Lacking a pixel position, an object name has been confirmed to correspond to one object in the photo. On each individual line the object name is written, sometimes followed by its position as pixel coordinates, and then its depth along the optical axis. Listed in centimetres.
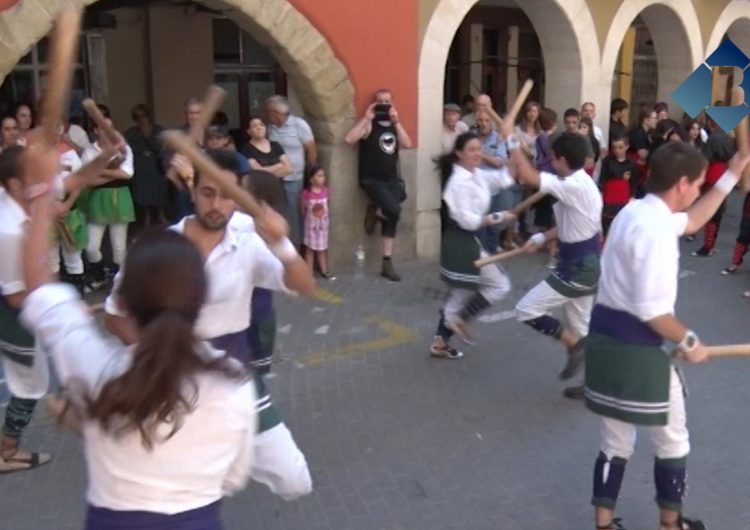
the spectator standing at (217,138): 693
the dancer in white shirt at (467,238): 580
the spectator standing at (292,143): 820
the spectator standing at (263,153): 783
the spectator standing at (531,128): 972
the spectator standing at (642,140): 1050
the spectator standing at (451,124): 938
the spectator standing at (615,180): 934
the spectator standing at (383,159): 840
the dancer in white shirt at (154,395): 194
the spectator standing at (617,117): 1102
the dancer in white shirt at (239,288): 337
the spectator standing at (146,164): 846
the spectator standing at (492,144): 908
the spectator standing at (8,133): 702
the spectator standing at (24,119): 743
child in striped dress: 825
